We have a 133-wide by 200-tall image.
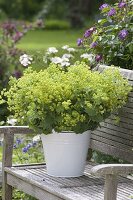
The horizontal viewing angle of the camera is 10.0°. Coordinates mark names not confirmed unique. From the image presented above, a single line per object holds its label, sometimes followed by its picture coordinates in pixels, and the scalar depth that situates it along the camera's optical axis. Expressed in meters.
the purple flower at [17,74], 8.30
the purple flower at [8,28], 9.47
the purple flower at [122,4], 5.14
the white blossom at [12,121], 6.28
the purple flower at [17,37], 9.33
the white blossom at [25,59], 6.21
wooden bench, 3.72
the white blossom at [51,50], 6.45
